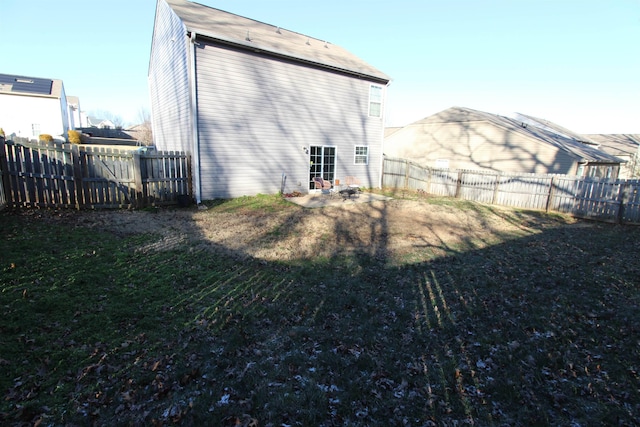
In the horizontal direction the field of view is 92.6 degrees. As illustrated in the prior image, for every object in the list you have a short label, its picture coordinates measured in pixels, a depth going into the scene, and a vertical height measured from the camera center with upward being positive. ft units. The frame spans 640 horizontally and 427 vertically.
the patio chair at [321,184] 48.27 -4.08
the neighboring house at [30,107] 108.47 +15.09
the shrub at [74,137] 88.79 +3.83
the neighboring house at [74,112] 163.29 +22.65
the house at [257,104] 39.01 +7.81
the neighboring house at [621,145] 82.02 +7.71
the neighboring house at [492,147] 63.21 +3.69
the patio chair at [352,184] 46.09 -4.28
